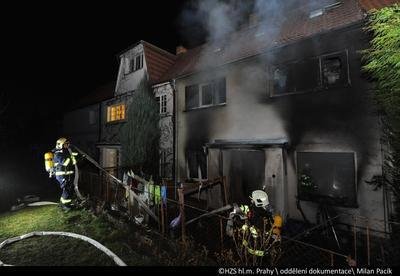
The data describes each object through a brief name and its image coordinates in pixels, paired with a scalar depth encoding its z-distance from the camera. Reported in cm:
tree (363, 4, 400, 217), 575
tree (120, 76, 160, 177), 1300
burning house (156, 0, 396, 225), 795
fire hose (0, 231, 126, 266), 531
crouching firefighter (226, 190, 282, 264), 557
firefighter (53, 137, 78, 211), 864
